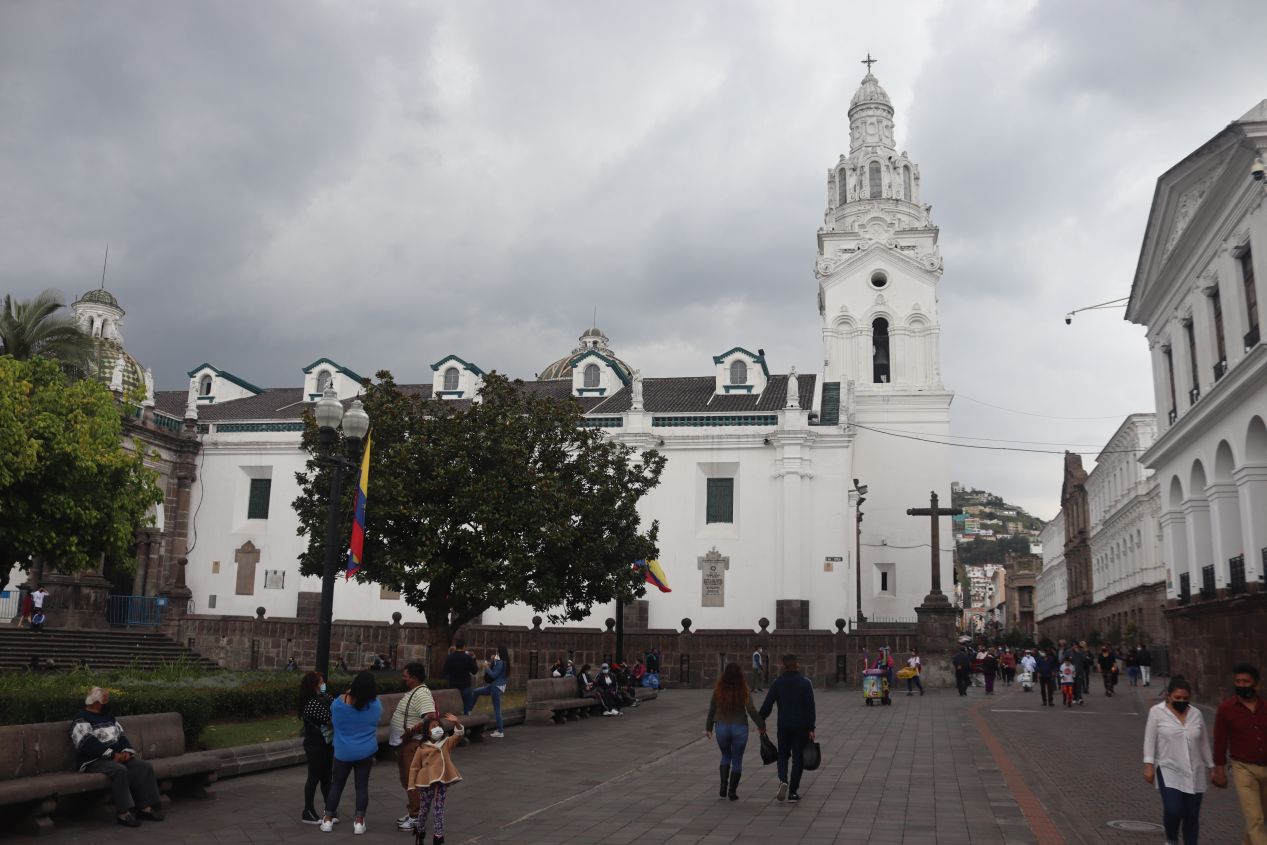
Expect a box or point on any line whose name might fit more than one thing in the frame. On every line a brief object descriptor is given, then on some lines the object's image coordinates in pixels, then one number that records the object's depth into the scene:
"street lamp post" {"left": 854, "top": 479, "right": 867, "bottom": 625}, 39.59
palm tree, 24.64
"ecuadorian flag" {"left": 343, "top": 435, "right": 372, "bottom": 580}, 14.69
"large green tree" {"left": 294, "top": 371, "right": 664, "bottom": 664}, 21.12
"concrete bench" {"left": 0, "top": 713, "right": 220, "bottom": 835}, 8.55
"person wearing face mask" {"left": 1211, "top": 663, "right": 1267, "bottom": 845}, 7.80
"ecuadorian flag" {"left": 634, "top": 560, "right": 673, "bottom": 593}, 27.98
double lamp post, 12.84
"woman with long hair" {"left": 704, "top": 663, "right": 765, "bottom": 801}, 11.07
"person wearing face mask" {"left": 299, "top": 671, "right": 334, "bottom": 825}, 9.57
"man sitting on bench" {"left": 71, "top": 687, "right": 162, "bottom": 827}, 9.09
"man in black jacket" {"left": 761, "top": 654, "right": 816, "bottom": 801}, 10.91
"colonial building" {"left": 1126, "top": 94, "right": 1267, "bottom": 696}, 19.25
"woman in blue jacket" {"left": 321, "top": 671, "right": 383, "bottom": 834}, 9.14
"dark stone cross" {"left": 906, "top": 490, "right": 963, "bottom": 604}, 31.86
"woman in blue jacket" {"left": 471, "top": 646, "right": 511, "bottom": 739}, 16.52
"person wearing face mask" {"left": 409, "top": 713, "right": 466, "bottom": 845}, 8.27
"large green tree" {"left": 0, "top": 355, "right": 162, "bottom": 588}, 21.31
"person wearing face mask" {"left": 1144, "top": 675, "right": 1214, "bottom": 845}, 8.05
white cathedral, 38.41
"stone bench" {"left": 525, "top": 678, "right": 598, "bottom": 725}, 19.42
